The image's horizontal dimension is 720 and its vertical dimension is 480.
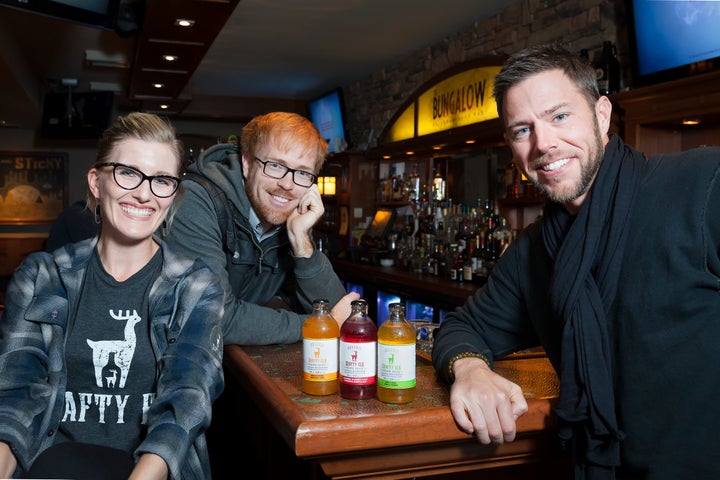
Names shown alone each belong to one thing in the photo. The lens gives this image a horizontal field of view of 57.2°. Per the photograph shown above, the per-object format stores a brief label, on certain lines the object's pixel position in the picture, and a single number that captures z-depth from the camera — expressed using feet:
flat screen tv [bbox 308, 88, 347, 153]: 25.55
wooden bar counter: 4.25
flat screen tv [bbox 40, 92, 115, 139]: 25.43
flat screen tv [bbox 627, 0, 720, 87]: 9.95
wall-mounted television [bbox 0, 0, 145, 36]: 10.24
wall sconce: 24.85
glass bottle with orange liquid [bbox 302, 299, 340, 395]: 4.75
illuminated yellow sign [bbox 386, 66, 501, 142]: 16.02
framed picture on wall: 31.65
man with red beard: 7.16
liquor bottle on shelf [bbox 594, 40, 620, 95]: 11.82
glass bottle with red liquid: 4.64
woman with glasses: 5.17
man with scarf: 4.30
